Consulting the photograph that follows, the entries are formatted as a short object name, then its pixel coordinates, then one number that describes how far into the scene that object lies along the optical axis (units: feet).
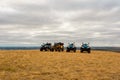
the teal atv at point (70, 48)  73.20
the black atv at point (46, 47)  75.90
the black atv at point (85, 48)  70.67
